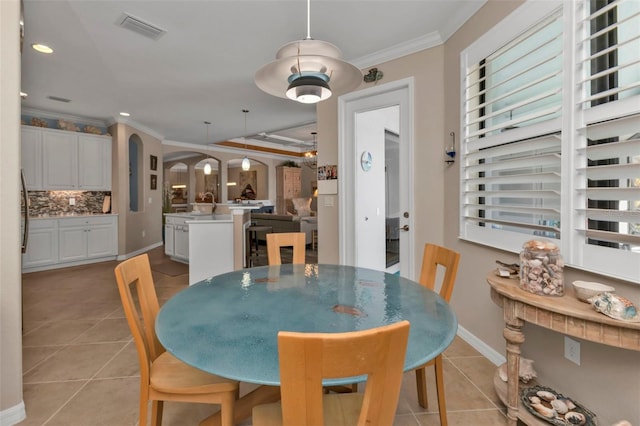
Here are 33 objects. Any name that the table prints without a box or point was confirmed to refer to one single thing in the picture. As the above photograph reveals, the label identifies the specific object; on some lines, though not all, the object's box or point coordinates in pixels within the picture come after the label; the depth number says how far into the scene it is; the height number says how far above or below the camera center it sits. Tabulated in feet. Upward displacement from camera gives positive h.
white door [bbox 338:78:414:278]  9.95 +1.31
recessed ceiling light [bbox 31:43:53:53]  9.72 +5.37
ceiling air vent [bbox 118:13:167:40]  8.29 +5.27
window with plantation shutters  4.45 +1.33
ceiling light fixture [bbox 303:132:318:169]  26.82 +5.03
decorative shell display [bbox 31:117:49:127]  16.53 +4.94
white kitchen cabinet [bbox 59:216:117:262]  17.04 -1.57
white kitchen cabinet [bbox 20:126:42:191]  16.03 +2.94
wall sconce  8.45 +1.63
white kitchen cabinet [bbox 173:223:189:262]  17.80 -1.85
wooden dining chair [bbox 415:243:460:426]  4.98 -1.28
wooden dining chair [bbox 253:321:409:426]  1.97 -1.08
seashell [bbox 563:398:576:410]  4.86 -3.19
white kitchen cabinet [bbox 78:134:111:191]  18.08 +2.99
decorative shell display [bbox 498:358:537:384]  5.77 -3.15
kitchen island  13.38 -1.56
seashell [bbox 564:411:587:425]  4.58 -3.21
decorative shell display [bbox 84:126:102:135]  18.47 +5.02
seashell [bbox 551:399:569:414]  4.81 -3.18
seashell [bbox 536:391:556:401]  5.11 -3.19
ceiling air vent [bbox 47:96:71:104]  14.87 +5.63
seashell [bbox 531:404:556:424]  4.74 -3.22
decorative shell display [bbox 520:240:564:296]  4.71 -0.97
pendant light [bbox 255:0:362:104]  4.62 +2.27
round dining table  2.84 -1.33
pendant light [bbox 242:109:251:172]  19.51 +3.51
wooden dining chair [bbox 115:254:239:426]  3.78 -2.21
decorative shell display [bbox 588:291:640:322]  3.77 -1.27
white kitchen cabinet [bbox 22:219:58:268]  15.83 -1.72
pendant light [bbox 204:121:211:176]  21.98 +3.06
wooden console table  3.81 -1.57
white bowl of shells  4.24 -1.15
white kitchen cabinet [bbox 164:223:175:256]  19.20 -1.88
